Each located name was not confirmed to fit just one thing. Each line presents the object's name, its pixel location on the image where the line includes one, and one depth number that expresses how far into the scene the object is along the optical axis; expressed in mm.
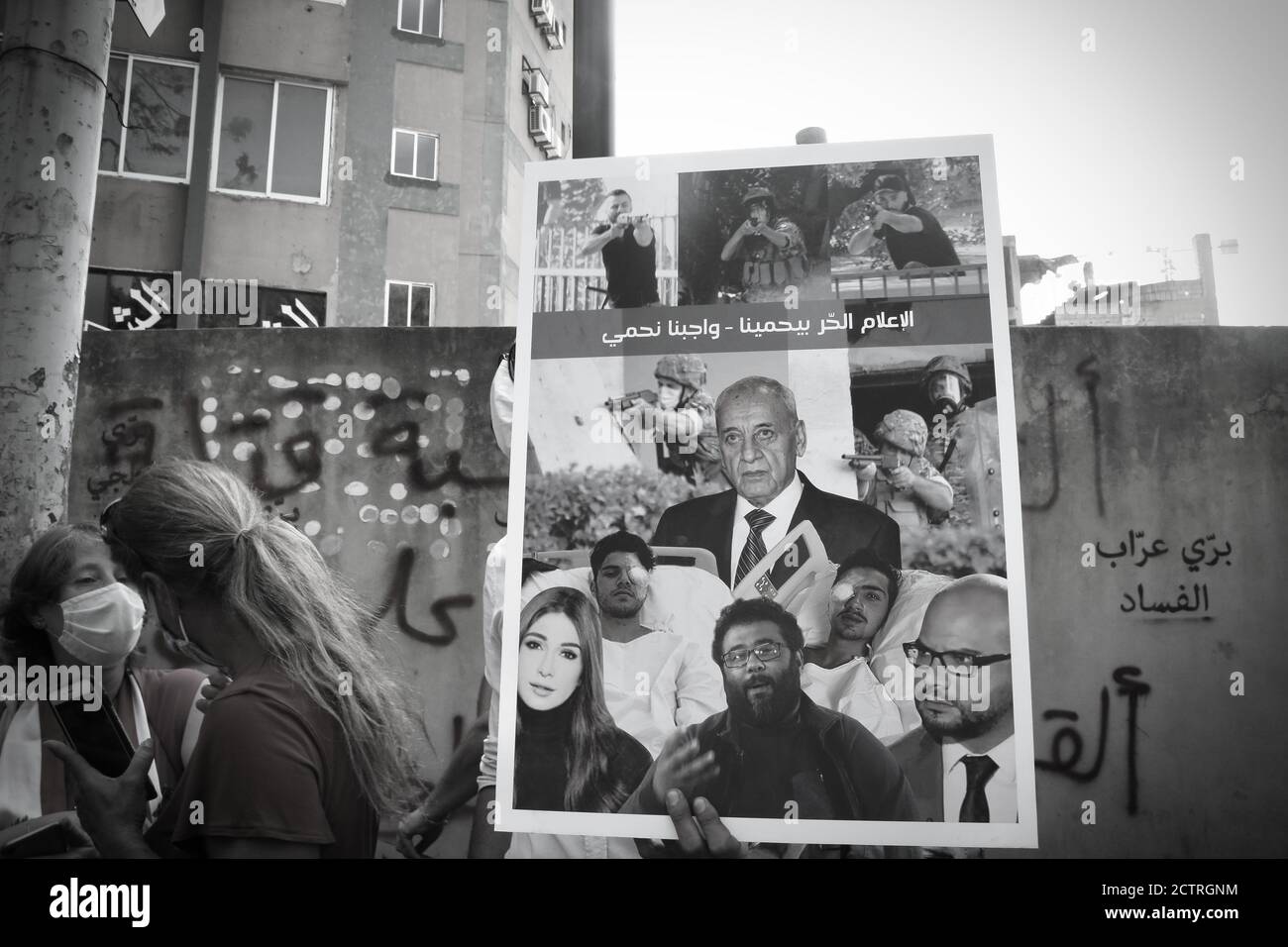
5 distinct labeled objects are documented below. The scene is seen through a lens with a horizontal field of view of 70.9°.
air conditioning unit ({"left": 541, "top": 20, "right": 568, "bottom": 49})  13250
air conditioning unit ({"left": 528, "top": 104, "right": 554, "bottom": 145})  12531
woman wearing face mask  2510
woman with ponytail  1557
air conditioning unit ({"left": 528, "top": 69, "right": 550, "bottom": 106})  12430
